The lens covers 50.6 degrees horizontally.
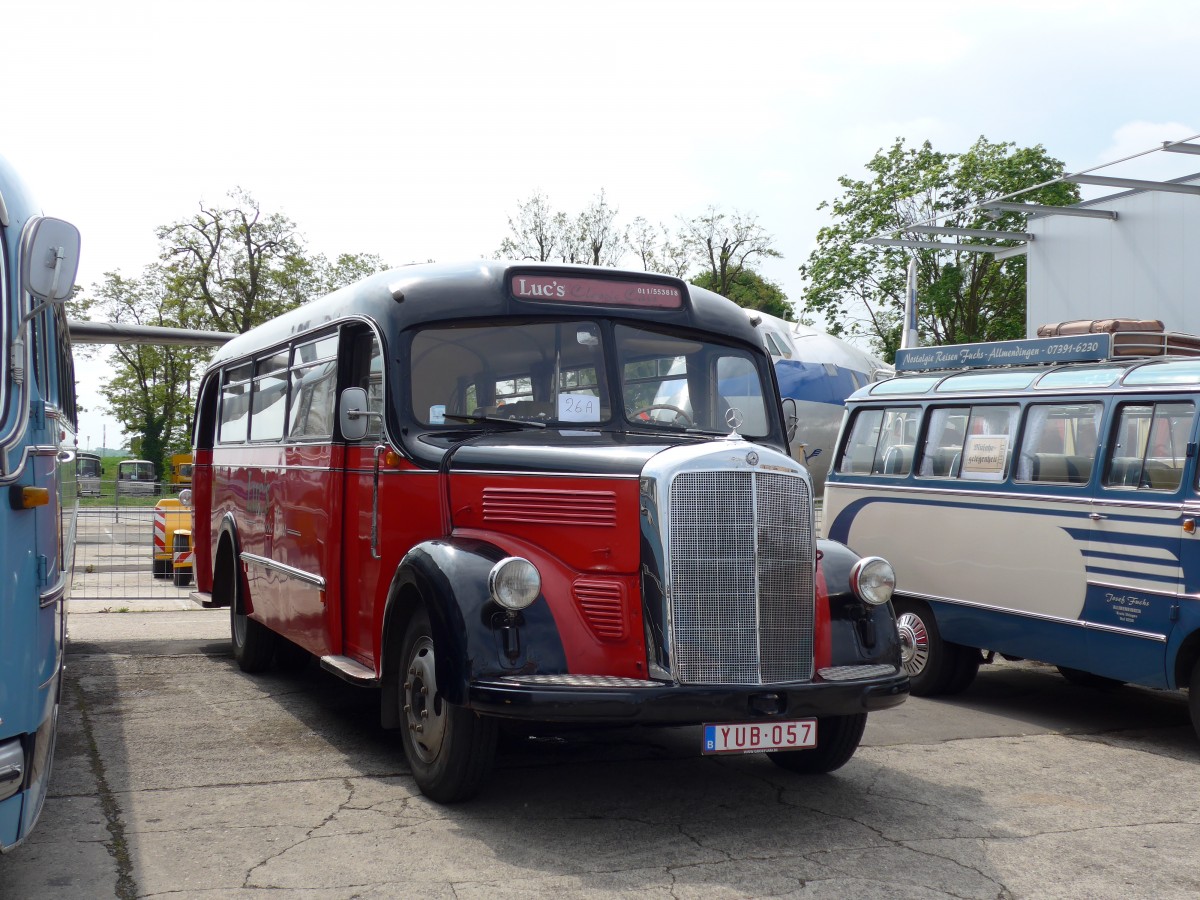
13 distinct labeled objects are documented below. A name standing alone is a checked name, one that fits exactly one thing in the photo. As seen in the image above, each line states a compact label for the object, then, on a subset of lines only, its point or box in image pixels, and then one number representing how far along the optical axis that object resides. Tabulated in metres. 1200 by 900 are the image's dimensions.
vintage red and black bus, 5.78
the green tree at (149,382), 53.97
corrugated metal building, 19.53
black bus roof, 7.06
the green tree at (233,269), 49.41
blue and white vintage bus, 7.95
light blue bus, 4.39
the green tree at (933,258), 38.44
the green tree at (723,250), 52.34
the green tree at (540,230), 50.53
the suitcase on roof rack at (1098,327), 9.75
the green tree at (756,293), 57.56
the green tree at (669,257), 51.03
